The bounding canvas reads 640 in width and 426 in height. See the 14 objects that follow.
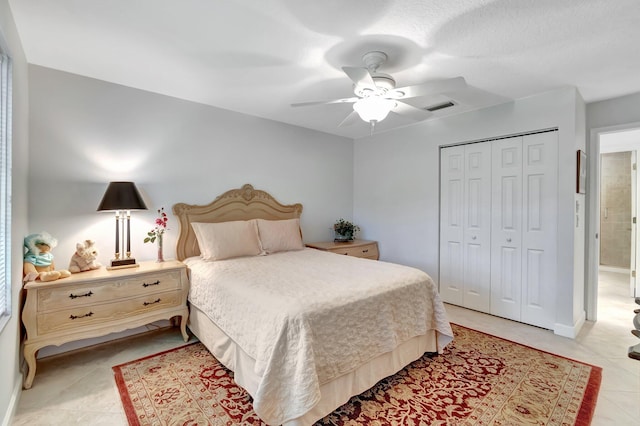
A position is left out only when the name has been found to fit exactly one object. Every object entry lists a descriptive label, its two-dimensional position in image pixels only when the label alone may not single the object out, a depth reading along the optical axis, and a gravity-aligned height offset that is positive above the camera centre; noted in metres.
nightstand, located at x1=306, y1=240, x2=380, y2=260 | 4.00 -0.50
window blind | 1.64 +0.14
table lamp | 2.51 +0.07
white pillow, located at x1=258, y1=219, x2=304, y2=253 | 3.43 -0.29
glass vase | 2.88 -0.39
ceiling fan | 1.98 +0.87
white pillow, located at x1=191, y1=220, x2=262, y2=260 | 2.97 -0.30
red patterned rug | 1.76 -1.22
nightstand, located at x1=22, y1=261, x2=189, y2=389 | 2.06 -0.73
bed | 1.58 -0.69
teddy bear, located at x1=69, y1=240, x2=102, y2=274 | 2.40 -0.39
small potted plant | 4.45 -0.29
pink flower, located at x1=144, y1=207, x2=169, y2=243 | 2.90 -0.18
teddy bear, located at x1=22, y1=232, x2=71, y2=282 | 2.11 -0.37
